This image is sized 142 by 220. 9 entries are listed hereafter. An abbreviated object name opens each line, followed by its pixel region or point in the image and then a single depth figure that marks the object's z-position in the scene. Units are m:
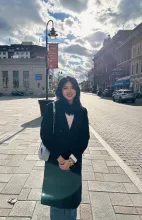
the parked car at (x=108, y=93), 39.78
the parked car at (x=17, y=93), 47.80
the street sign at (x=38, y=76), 51.93
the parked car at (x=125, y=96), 22.34
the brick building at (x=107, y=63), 48.51
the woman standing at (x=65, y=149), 1.84
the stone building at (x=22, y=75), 53.59
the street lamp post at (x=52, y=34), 10.59
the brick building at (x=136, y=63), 33.09
